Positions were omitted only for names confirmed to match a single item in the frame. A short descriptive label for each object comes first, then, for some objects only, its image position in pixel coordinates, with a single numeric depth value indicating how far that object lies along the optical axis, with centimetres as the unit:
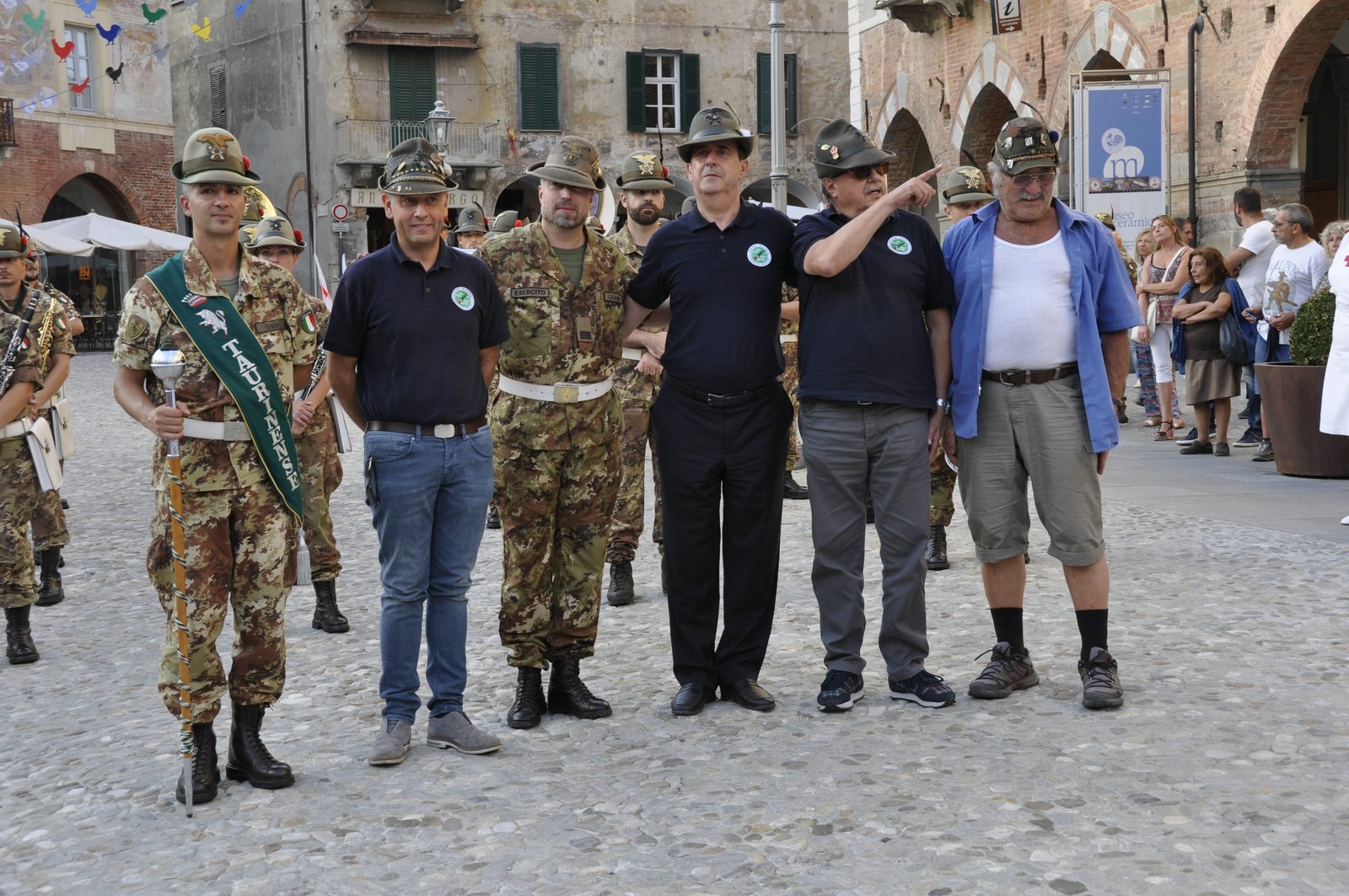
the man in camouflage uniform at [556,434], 582
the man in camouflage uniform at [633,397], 820
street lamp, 2383
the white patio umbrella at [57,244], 3039
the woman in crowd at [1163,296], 1420
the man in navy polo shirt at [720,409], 580
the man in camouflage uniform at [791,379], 1141
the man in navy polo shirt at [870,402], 576
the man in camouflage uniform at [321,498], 760
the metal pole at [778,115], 2184
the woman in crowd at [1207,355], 1308
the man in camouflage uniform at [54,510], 787
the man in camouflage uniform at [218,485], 496
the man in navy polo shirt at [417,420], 538
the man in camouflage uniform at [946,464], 845
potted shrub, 1127
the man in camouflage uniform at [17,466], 732
